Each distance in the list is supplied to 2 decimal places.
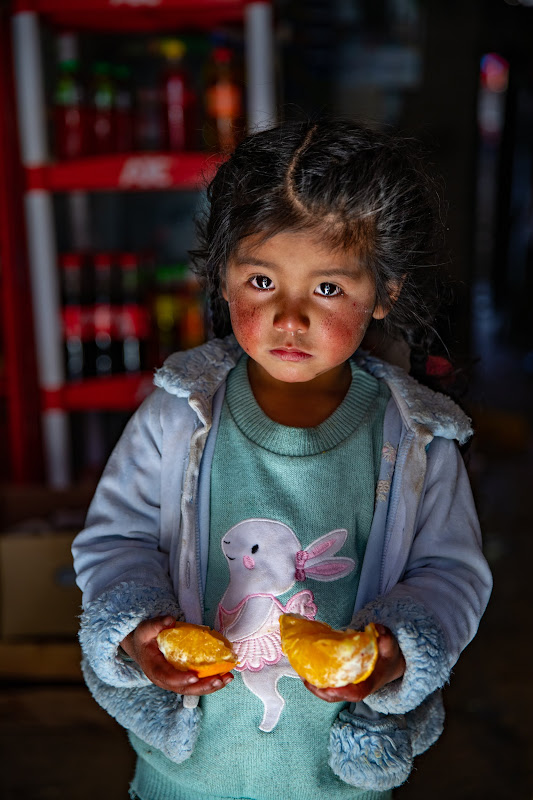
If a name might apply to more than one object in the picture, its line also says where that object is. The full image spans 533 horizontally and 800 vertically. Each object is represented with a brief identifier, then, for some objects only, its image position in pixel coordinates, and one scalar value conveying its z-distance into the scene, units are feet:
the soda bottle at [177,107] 7.56
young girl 2.77
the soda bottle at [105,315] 7.80
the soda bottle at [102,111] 7.48
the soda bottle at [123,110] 7.56
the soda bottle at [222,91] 7.41
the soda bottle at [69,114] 7.45
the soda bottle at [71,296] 7.72
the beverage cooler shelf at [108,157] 6.97
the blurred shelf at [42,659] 6.38
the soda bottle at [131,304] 7.83
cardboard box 6.38
